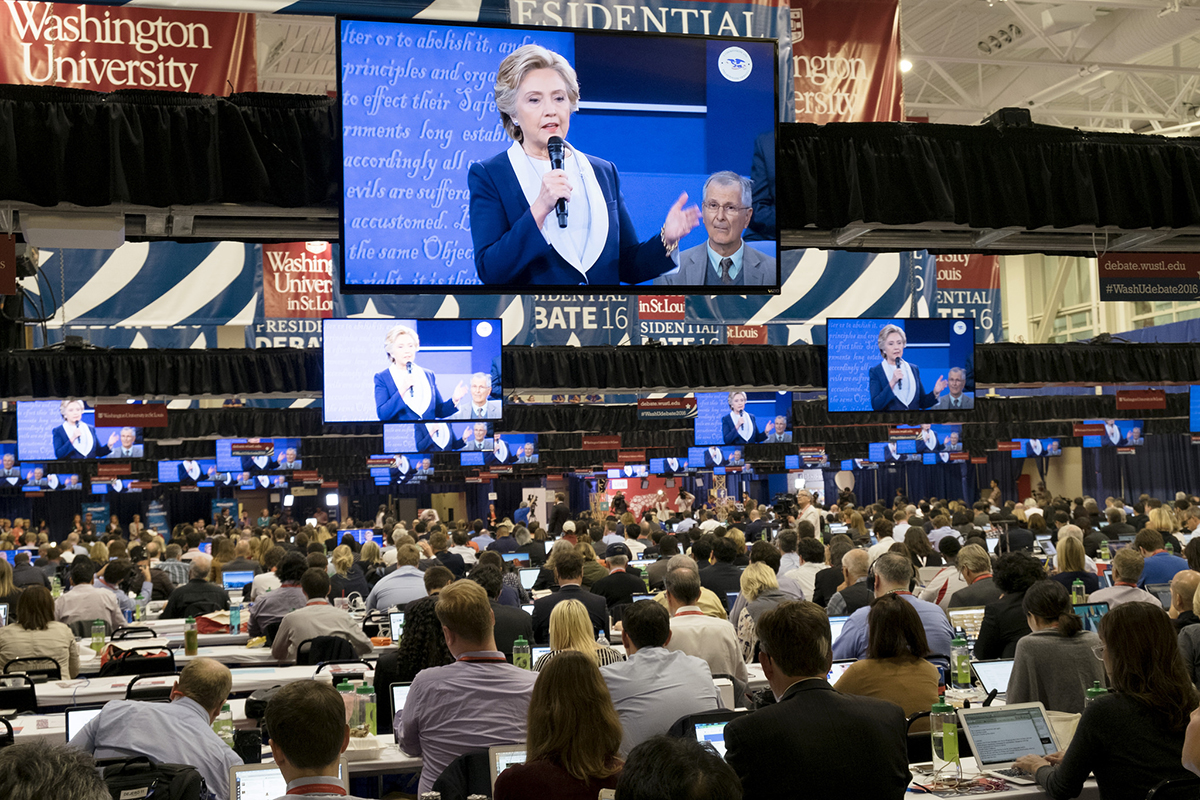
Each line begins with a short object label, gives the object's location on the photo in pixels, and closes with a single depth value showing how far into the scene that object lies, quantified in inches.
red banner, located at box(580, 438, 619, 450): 1017.5
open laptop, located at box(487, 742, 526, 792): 163.0
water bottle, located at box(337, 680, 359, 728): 209.0
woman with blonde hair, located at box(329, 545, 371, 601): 464.4
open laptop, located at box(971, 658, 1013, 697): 230.6
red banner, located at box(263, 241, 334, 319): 573.9
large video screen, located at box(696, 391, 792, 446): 652.1
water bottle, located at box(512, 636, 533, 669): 253.9
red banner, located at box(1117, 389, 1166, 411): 772.0
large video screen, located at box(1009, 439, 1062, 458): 1159.0
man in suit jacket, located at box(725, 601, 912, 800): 128.0
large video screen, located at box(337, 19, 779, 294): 188.5
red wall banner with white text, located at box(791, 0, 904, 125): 295.3
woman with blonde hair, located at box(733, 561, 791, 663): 312.1
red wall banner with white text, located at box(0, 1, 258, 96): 246.4
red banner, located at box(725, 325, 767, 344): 674.2
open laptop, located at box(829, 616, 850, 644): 295.0
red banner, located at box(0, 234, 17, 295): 242.5
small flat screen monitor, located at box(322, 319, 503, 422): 376.2
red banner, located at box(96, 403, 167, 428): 610.9
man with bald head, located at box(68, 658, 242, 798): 172.1
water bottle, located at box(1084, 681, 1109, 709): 183.0
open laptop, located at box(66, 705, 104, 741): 212.1
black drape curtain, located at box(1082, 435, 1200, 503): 1189.1
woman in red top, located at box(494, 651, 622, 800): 130.2
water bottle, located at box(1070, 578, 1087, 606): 332.8
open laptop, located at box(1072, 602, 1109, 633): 287.1
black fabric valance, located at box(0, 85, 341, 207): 212.5
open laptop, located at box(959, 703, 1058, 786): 180.2
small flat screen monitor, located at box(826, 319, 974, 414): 449.7
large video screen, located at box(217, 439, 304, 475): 892.6
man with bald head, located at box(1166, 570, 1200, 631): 271.7
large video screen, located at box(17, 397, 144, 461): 594.2
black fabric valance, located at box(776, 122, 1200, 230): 250.8
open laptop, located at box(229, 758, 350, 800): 169.3
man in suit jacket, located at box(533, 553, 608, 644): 329.4
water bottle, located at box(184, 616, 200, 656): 342.0
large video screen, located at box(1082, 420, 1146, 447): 1005.8
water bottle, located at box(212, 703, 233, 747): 208.2
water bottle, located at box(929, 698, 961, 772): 179.8
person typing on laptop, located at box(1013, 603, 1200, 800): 146.7
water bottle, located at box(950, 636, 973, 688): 245.3
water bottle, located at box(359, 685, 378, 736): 212.7
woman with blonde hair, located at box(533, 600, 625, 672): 226.1
